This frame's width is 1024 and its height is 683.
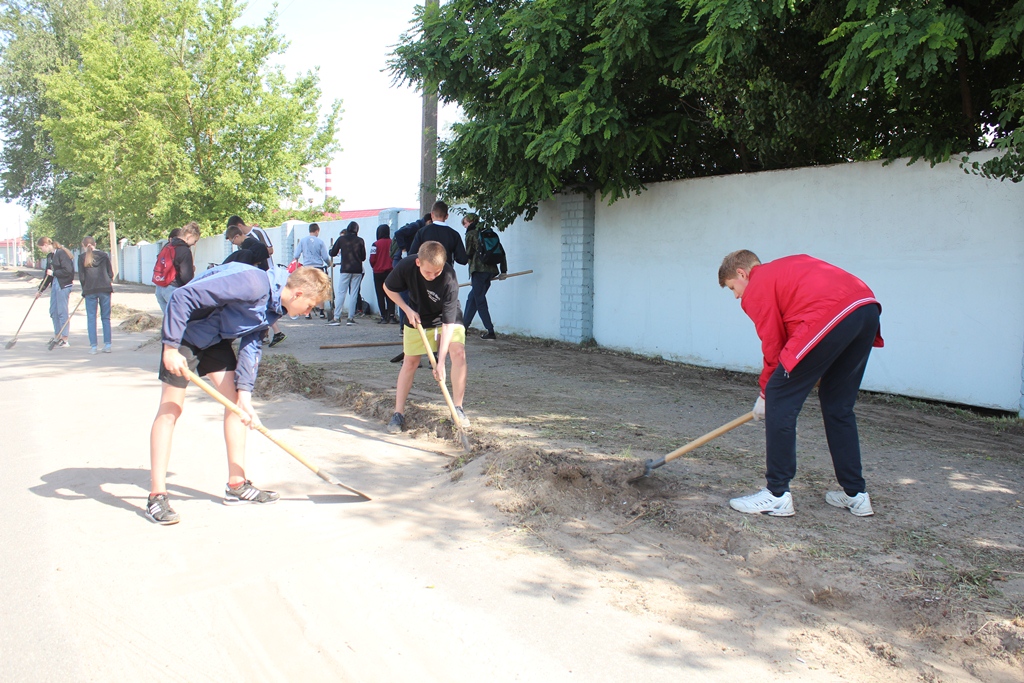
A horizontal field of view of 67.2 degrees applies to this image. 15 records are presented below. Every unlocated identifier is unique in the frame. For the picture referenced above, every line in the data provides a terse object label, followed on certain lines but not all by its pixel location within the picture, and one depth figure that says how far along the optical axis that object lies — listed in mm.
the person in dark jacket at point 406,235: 10375
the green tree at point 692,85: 6508
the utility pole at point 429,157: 12531
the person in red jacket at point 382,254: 13547
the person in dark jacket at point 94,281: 10734
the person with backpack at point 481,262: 11359
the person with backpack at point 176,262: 9836
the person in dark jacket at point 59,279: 11883
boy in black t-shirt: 6156
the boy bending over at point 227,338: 4109
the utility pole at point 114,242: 36500
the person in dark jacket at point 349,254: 13711
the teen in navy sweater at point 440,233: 8547
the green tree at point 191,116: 23766
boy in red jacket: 3979
